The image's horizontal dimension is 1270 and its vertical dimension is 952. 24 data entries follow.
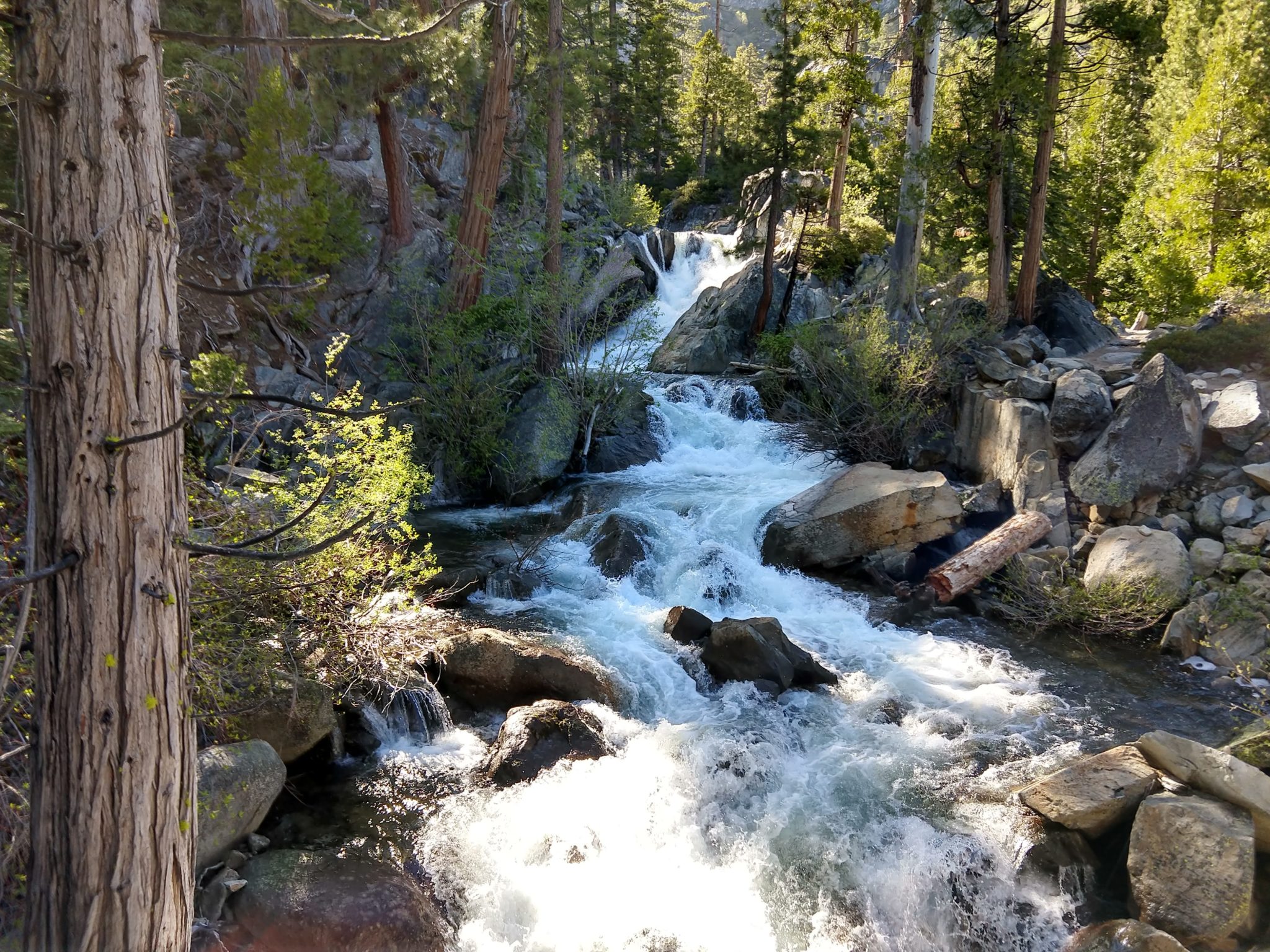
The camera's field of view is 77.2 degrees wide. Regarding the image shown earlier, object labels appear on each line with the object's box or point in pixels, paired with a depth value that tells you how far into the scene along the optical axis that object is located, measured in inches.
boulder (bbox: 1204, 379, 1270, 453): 382.0
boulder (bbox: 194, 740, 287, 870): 195.8
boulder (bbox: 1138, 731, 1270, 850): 202.5
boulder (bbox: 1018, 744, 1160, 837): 216.8
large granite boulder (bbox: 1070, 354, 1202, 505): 383.6
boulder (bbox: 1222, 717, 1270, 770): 229.1
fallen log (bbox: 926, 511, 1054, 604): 380.5
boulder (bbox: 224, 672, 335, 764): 233.8
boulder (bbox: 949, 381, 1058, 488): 434.0
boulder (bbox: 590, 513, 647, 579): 412.5
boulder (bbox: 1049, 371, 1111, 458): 418.9
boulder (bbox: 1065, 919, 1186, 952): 180.2
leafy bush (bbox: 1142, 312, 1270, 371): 434.9
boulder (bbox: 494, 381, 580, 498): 524.1
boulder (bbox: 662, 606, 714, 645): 343.9
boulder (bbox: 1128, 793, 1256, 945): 187.2
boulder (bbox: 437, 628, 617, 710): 293.3
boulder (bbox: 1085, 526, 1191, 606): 341.7
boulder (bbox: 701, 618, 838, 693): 310.3
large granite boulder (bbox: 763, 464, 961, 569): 414.0
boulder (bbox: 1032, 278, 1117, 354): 591.5
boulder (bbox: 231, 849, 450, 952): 182.2
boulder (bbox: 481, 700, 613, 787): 252.4
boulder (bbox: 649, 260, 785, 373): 760.3
